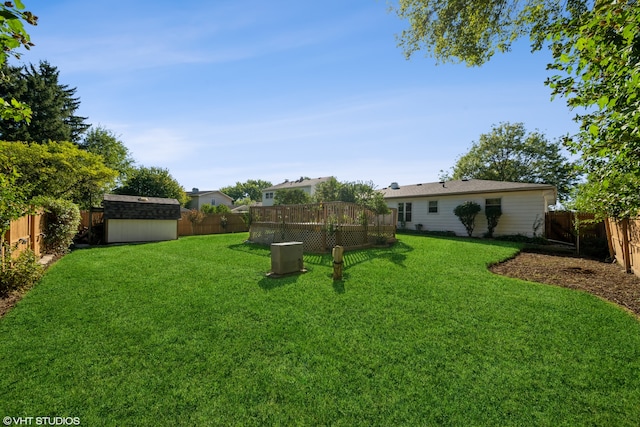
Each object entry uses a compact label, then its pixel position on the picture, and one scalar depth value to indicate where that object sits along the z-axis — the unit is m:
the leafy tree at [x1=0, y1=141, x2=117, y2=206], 14.24
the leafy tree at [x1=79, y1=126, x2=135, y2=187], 26.22
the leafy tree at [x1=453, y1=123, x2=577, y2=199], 27.20
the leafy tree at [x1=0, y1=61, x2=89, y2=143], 19.00
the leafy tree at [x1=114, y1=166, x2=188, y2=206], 26.64
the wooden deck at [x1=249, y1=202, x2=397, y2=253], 9.91
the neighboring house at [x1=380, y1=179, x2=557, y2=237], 13.11
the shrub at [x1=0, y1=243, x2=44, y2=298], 5.08
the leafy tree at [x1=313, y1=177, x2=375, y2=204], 17.03
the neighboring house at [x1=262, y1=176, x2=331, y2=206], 32.94
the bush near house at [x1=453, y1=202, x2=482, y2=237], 14.60
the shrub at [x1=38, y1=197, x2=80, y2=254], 9.26
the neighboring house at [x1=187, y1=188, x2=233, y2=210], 40.22
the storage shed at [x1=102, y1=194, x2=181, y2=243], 14.19
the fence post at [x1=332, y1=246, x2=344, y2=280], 6.10
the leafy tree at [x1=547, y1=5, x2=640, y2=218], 2.19
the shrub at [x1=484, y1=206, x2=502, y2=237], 13.92
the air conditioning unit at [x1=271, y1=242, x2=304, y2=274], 6.66
